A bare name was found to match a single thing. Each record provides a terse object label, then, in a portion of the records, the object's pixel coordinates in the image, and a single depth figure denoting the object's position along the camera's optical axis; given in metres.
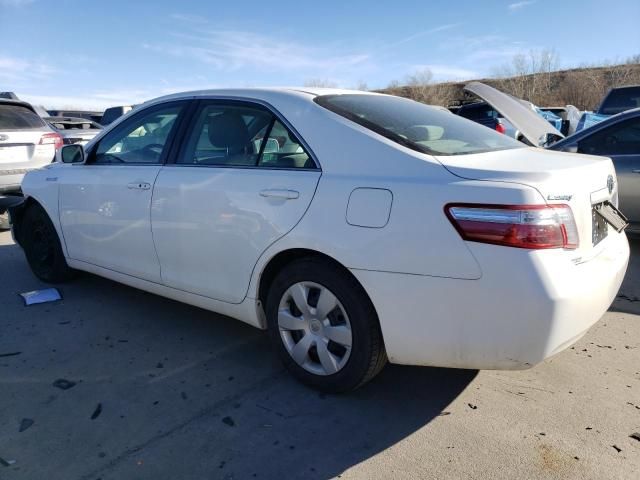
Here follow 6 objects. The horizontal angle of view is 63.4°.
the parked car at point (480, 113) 13.35
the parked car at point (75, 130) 9.46
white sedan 2.15
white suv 6.82
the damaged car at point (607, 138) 4.90
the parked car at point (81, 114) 19.95
